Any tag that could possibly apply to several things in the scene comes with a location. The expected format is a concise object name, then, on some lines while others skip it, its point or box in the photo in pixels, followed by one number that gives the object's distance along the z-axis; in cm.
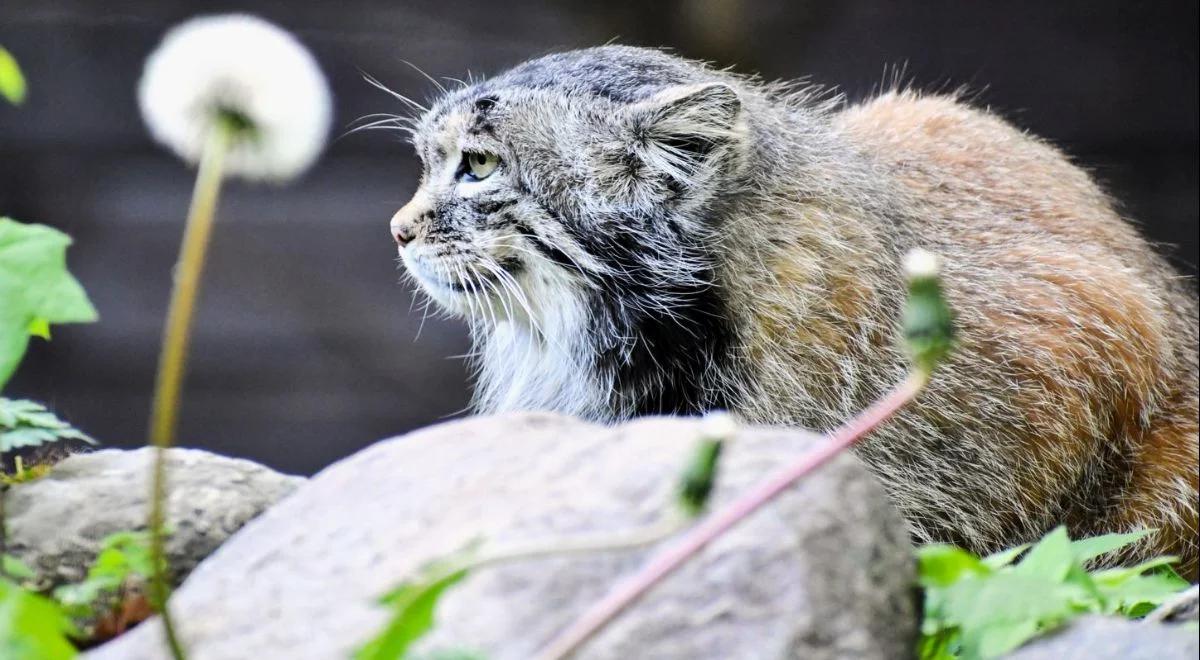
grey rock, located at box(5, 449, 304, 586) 512
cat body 711
